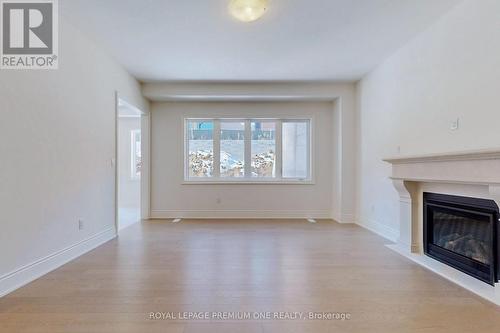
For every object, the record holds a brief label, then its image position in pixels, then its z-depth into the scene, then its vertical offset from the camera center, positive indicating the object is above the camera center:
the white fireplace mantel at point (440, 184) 2.24 -0.17
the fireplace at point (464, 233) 2.39 -0.64
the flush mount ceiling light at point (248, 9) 2.75 +1.50
